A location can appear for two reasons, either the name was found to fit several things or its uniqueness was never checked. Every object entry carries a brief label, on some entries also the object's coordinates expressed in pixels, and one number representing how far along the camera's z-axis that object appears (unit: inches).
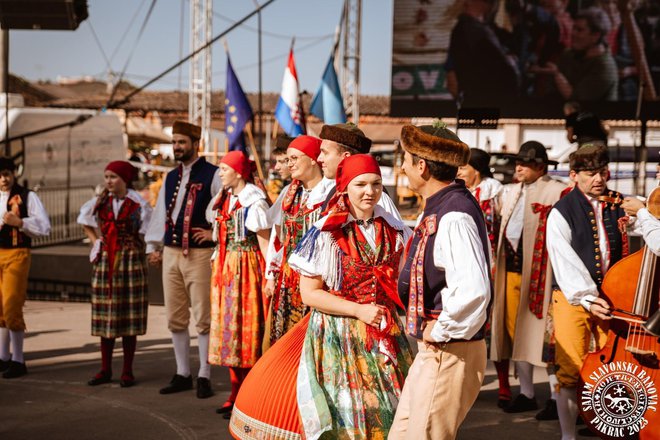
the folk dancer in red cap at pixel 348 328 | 163.9
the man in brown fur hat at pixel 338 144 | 209.8
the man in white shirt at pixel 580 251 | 200.8
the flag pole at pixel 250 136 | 477.9
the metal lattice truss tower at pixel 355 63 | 685.3
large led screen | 748.0
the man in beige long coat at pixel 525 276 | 251.7
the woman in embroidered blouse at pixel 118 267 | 282.4
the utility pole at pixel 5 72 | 337.4
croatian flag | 542.9
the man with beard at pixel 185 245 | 271.1
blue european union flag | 580.7
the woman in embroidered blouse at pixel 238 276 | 250.4
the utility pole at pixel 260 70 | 822.2
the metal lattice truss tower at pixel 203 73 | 789.2
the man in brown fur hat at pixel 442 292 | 138.0
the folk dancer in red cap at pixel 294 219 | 221.7
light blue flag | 620.1
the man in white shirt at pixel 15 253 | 294.7
